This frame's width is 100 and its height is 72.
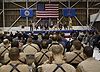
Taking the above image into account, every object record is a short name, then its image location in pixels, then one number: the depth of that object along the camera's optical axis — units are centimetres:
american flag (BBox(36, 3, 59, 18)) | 2148
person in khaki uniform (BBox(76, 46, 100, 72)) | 212
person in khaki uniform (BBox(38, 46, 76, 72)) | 204
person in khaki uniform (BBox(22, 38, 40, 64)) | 431
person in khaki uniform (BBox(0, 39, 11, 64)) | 430
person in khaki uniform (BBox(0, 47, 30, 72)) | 217
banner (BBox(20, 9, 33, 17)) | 2117
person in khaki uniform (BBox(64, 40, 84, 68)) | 322
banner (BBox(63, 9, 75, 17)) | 2150
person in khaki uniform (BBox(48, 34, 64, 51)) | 426
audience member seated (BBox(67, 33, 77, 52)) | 480
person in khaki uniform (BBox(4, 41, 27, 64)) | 315
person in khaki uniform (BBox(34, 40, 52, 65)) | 317
